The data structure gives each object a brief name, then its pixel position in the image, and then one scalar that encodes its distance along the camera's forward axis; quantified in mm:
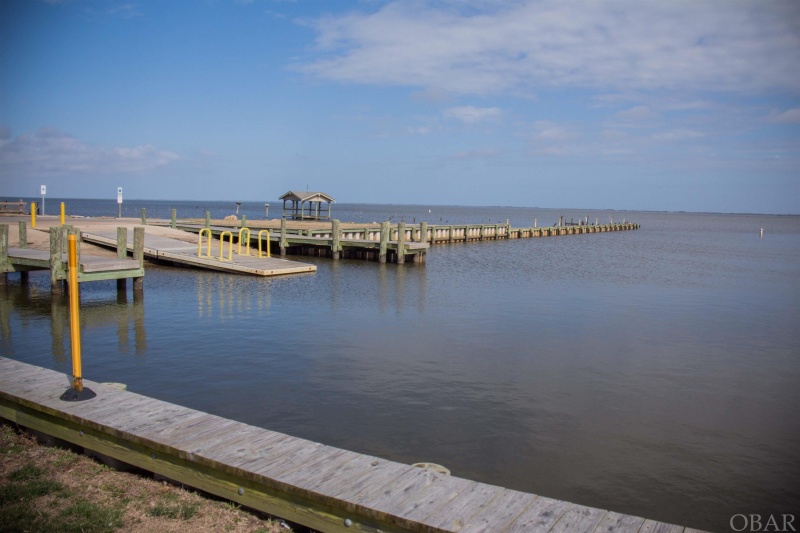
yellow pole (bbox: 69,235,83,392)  7145
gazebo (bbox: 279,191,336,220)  57425
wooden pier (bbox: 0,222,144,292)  17312
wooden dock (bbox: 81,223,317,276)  23672
